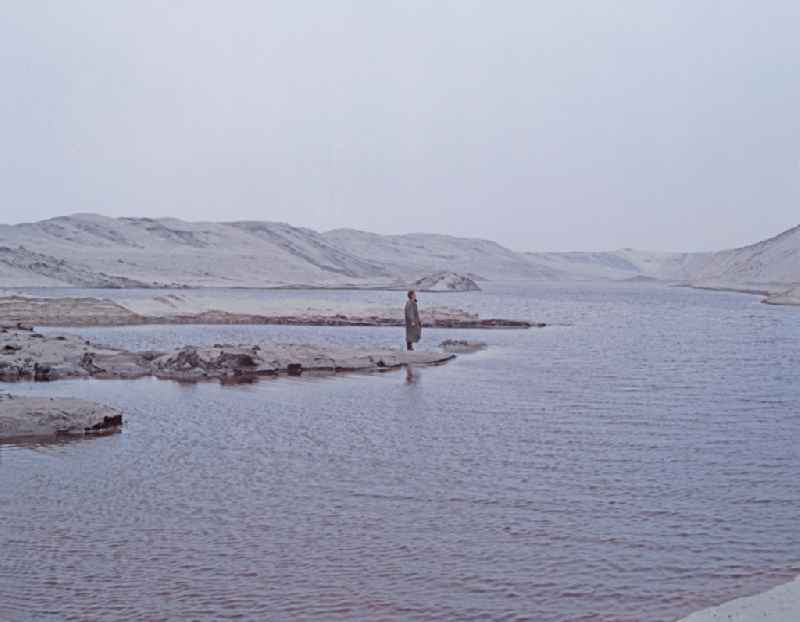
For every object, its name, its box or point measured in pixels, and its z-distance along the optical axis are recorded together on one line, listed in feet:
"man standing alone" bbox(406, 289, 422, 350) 70.74
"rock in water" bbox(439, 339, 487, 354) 77.97
